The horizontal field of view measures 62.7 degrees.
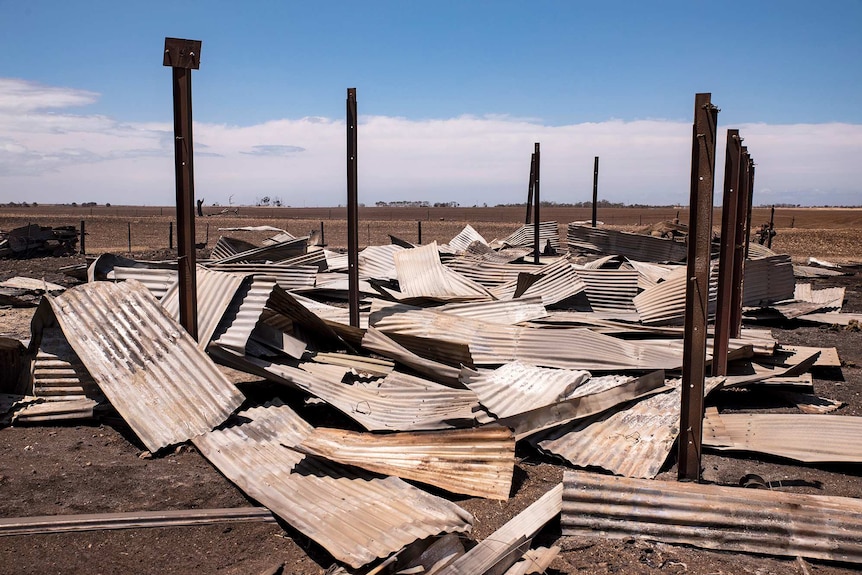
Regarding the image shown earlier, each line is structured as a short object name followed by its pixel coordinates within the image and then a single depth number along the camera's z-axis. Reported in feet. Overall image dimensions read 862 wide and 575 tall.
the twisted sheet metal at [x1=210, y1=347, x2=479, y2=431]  17.08
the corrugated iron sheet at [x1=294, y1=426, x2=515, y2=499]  14.47
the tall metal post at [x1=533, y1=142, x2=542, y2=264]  44.83
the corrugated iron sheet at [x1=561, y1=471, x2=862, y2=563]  12.13
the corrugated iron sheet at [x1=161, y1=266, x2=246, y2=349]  19.90
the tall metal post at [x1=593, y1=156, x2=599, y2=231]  58.23
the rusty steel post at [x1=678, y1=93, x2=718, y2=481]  14.01
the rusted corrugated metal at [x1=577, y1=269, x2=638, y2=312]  31.27
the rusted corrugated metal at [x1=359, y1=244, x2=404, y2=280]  36.06
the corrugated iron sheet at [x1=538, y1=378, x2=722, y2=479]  15.69
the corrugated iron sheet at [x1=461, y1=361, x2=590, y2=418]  17.60
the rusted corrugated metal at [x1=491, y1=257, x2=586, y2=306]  29.71
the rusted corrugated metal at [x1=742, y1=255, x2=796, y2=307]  35.12
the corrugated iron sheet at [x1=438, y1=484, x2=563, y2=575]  10.74
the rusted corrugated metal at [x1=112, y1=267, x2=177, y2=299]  23.98
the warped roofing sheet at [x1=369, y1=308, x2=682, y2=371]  21.25
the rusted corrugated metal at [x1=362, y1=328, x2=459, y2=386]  20.02
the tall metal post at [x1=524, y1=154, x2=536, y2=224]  50.44
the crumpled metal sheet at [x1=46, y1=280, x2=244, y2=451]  16.98
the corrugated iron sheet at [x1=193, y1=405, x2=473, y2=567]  11.73
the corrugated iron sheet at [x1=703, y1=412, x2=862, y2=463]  16.30
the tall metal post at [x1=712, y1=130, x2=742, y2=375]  18.99
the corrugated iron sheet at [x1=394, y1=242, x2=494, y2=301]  29.73
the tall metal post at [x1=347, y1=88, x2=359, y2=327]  24.45
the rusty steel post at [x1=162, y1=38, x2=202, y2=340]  18.26
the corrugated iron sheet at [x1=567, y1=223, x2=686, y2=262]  49.85
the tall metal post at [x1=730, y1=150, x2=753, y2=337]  22.42
